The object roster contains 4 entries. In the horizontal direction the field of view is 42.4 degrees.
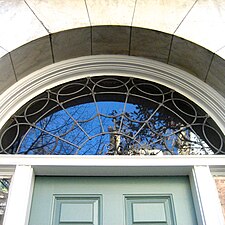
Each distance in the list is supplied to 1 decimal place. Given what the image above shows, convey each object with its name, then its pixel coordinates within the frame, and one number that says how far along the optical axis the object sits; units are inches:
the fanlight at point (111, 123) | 102.7
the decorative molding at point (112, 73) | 108.5
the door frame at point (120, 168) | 90.7
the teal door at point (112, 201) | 90.3
